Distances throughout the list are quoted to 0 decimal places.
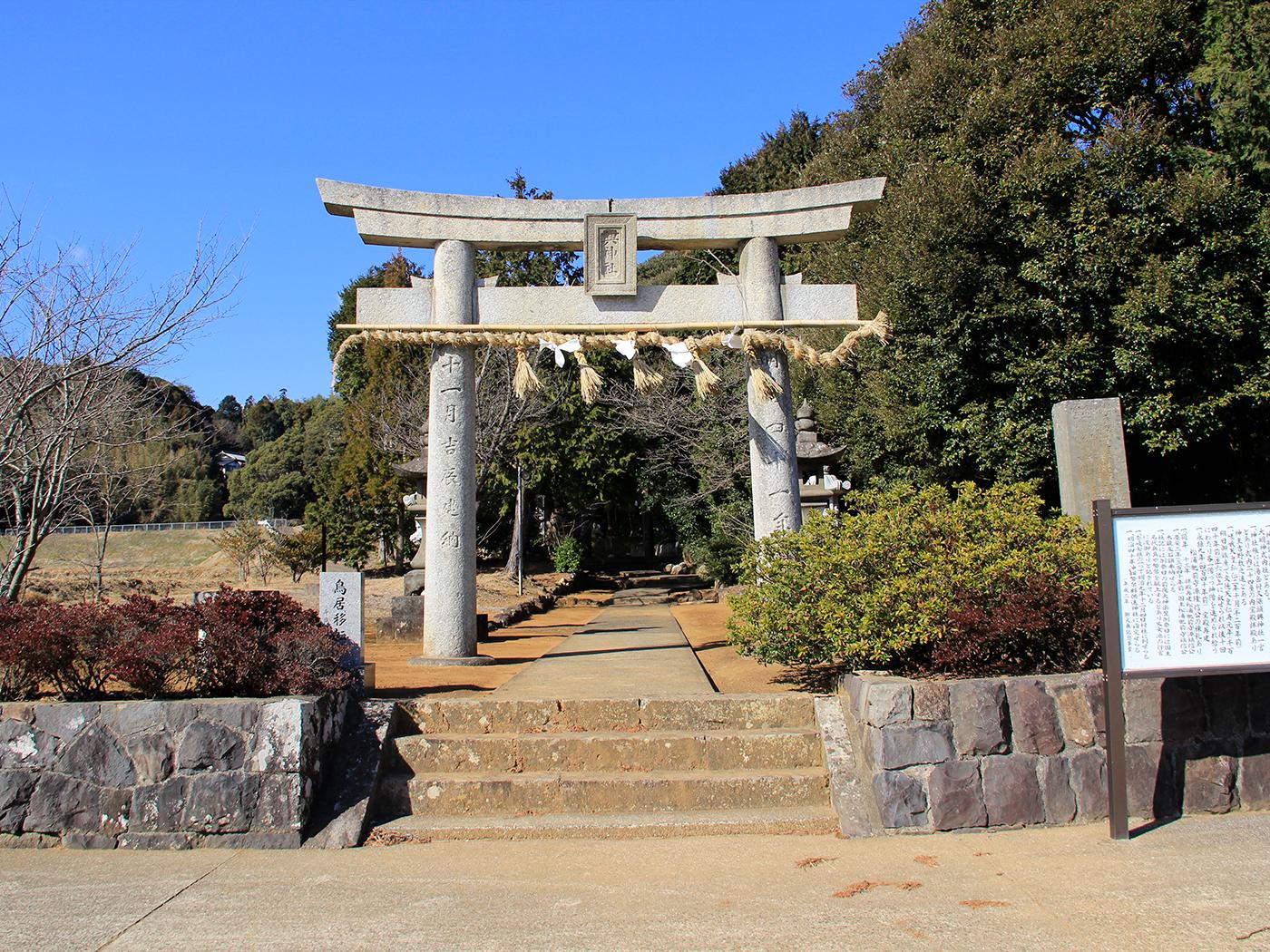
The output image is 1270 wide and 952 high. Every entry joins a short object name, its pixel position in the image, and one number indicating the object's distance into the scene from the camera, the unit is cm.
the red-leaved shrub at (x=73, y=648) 556
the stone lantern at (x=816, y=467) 1702
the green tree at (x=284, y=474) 4259
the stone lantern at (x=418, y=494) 1527
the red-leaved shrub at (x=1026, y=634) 562
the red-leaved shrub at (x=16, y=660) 550
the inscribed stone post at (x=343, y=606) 724
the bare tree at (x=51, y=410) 721
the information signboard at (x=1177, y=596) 489
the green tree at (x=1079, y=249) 1193
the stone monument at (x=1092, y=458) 816
